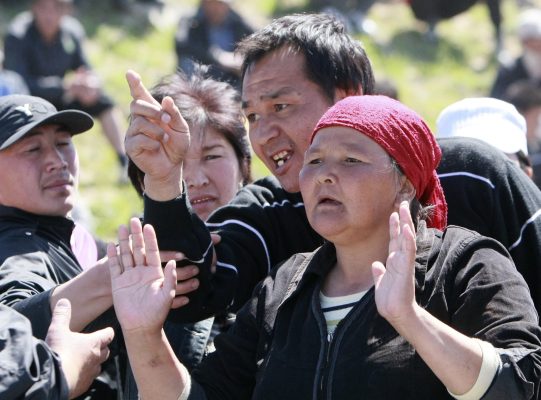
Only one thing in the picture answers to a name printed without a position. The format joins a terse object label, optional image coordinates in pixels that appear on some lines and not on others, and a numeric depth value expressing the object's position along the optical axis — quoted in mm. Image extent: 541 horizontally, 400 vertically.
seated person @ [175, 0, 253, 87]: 19937
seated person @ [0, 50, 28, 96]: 15537
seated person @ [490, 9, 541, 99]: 19266
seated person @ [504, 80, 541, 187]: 16064
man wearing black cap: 6687
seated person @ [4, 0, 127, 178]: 18109
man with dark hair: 6496
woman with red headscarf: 4715
